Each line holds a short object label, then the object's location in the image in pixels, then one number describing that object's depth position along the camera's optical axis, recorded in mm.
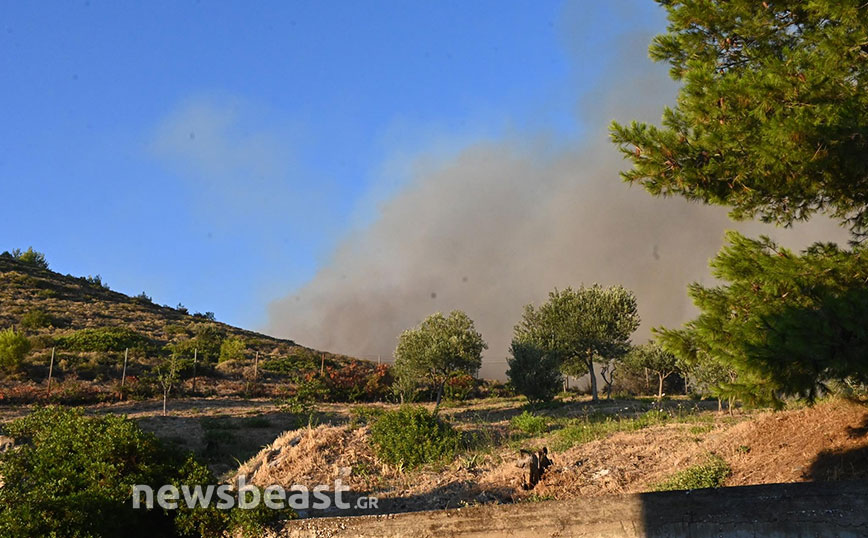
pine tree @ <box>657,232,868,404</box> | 7770
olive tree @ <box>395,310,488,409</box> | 39719
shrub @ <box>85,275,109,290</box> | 84750
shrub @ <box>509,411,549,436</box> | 18547
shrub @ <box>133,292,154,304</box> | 82438
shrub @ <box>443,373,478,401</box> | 46650
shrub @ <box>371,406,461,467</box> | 14891
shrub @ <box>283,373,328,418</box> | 24422
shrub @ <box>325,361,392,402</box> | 46594
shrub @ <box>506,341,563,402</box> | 38031
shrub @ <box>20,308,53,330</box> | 55372
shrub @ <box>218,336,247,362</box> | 55969
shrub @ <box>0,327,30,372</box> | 41219
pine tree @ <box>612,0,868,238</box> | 8609
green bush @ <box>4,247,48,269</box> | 85775
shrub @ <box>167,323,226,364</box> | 54038
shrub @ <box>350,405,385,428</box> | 18297
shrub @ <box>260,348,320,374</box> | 54469
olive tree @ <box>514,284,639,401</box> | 42219
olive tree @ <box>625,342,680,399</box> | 42219
